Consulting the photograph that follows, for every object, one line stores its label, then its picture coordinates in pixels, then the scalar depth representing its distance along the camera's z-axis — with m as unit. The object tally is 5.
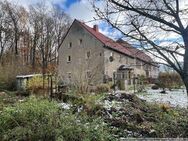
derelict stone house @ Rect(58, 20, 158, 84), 15.28
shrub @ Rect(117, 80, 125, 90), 11.17
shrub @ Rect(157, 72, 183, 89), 11.18
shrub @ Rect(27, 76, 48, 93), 8.51
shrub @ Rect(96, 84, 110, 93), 8.89
